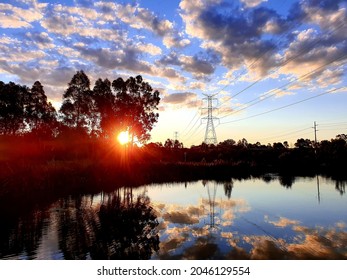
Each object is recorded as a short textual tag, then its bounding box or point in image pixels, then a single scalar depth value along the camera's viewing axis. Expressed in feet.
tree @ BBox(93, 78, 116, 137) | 182.09
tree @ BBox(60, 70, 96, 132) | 181.37
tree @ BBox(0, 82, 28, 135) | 173.37
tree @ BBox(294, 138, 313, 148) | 514.19
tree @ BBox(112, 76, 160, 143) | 186.60
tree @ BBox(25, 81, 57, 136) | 186.39
